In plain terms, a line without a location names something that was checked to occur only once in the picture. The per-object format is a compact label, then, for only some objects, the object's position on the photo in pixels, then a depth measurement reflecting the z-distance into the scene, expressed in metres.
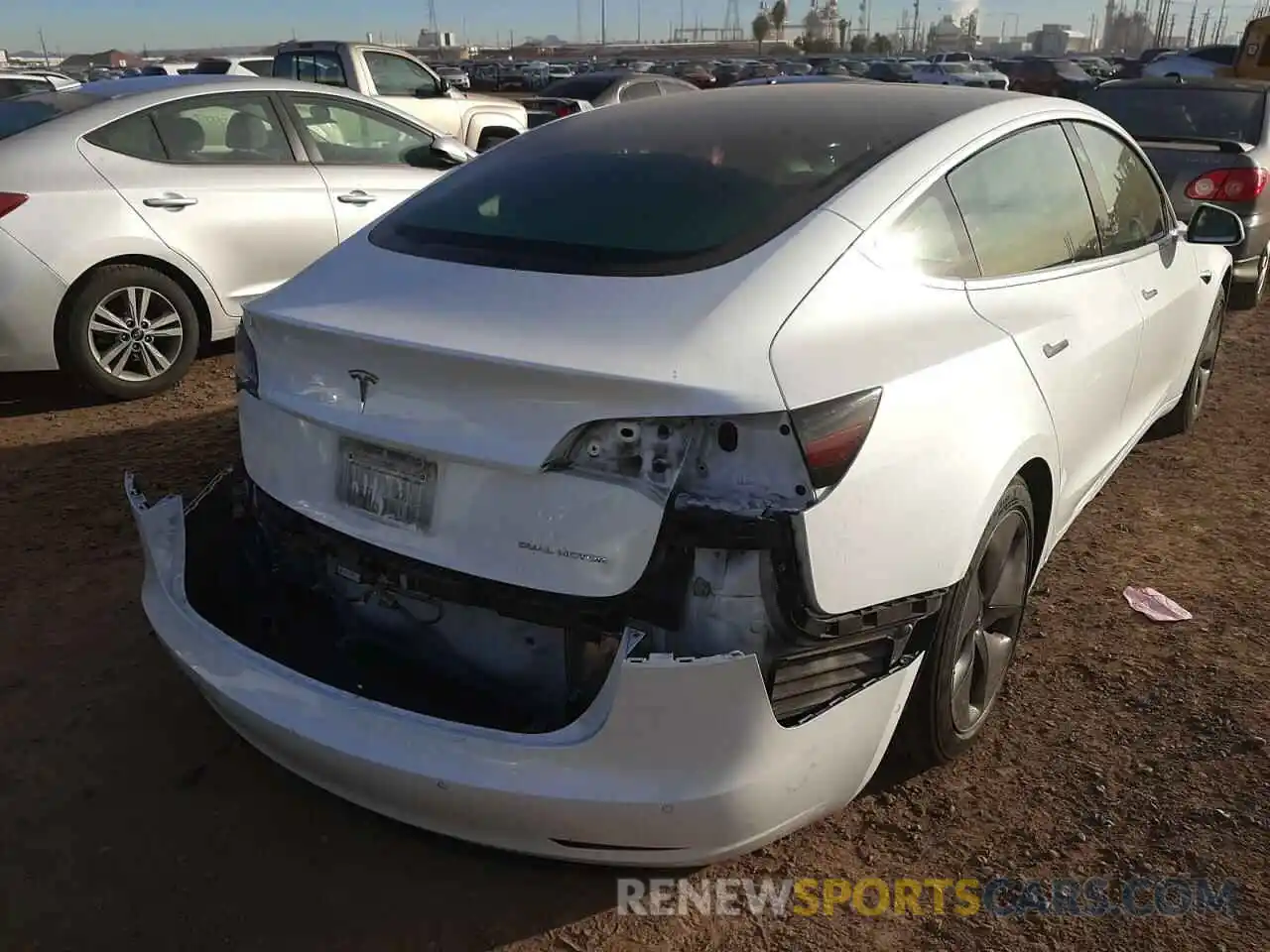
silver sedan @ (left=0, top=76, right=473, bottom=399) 5.34
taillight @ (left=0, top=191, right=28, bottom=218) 5.20
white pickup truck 11.88
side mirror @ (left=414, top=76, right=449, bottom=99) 12.18
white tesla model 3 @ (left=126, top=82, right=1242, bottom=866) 2.04
